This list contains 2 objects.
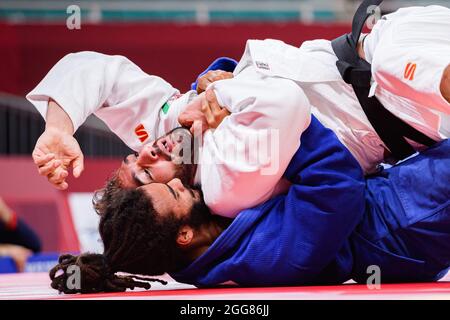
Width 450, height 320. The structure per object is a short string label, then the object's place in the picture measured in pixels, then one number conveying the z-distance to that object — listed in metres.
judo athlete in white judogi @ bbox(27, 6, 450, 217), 7.40
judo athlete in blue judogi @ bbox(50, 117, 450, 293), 7.42
